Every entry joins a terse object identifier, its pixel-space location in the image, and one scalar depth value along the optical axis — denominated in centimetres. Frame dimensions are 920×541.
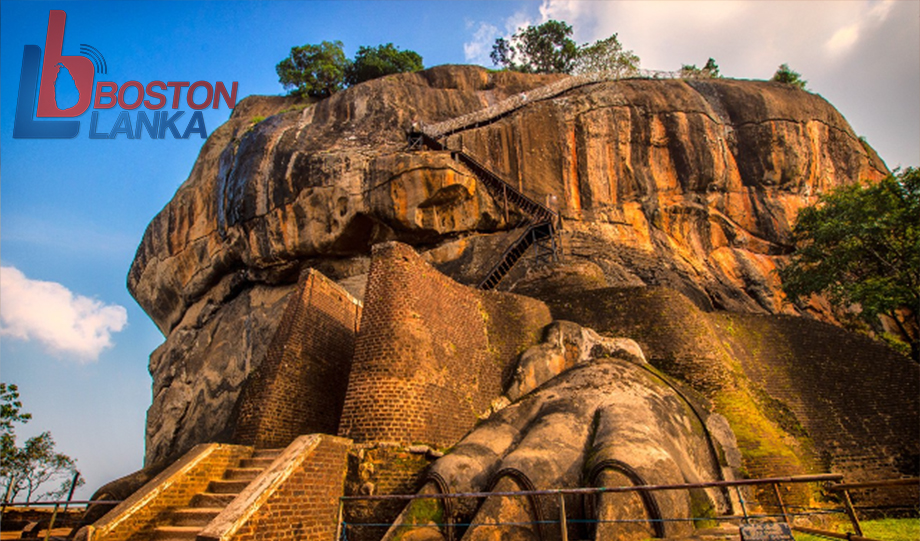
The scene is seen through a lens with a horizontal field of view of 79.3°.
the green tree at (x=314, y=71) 3409
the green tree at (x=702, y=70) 3394
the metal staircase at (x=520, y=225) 2173
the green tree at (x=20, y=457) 2256
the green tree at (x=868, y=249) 1650
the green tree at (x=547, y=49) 4141
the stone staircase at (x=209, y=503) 682
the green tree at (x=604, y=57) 3734
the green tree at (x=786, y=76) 3584
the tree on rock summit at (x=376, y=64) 3538
